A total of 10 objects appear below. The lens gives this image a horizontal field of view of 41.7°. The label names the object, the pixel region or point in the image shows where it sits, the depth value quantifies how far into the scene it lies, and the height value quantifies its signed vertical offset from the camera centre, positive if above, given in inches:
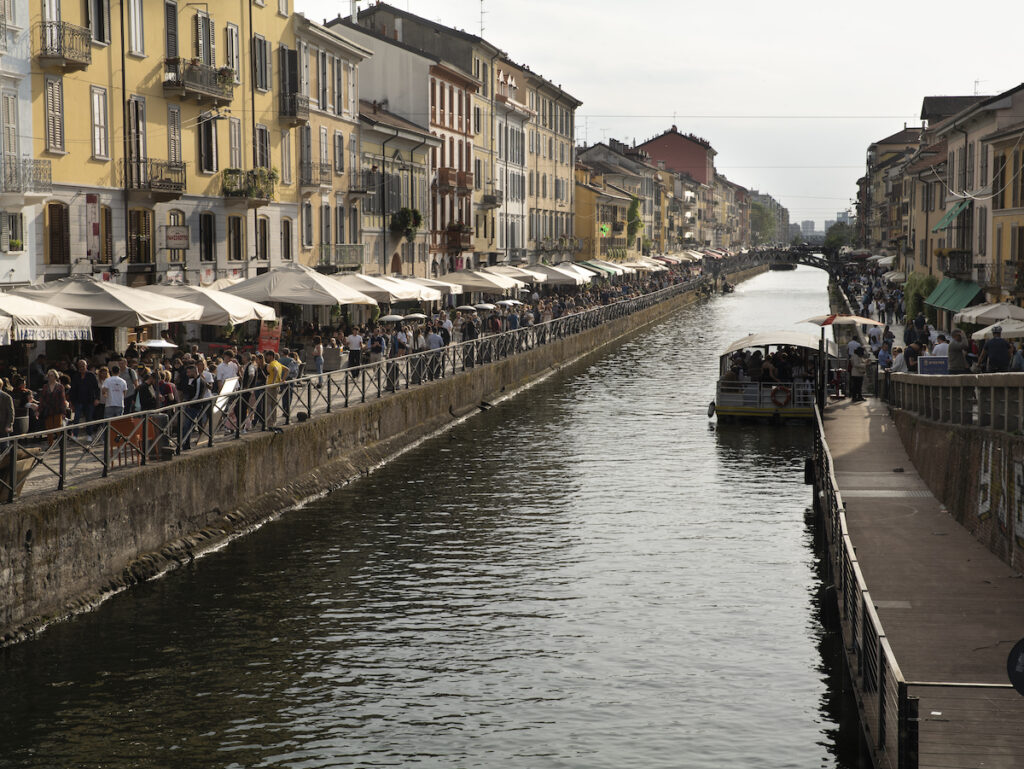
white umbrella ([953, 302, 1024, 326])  1288.1 -42.1
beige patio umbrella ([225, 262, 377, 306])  1136.2 -14.9
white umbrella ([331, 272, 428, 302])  1344.7 -16.1
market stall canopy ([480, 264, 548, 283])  2220.7 -2.4
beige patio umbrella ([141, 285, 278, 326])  975.0 -25.0
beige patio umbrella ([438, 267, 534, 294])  1897.1 -13.3
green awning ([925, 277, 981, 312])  1892.1 -36.1
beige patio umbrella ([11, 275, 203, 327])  868.6 -19.5
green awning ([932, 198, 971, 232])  1990.7 +83.2
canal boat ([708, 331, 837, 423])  1353.3 -120.7
